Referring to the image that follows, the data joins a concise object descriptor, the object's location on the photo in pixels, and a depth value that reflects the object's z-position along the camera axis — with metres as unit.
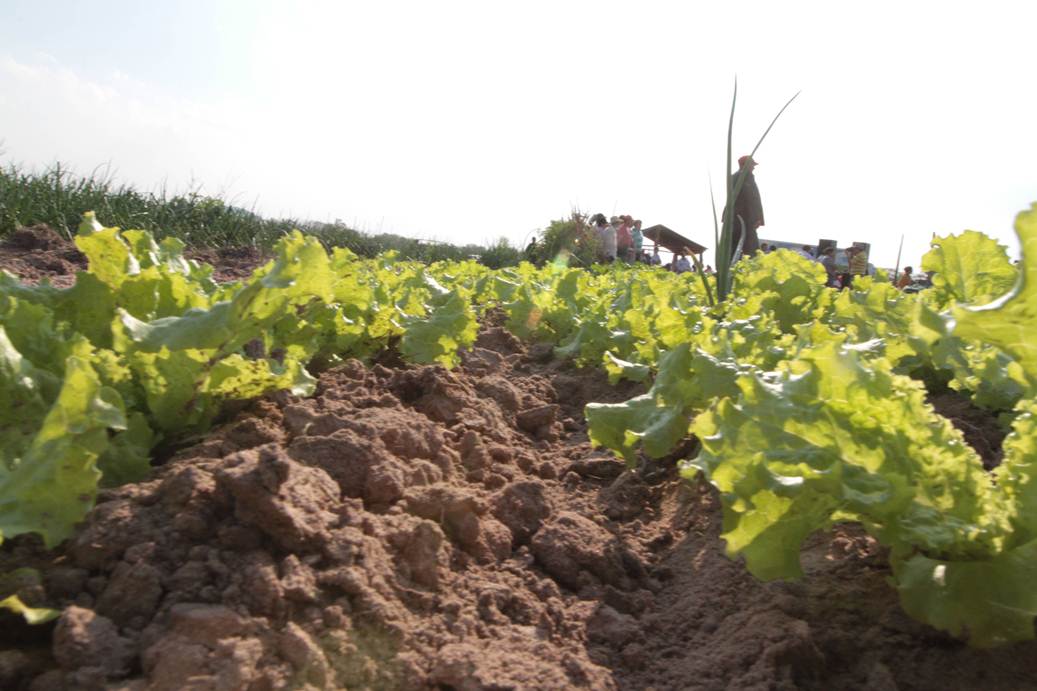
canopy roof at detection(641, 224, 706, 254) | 24.66
